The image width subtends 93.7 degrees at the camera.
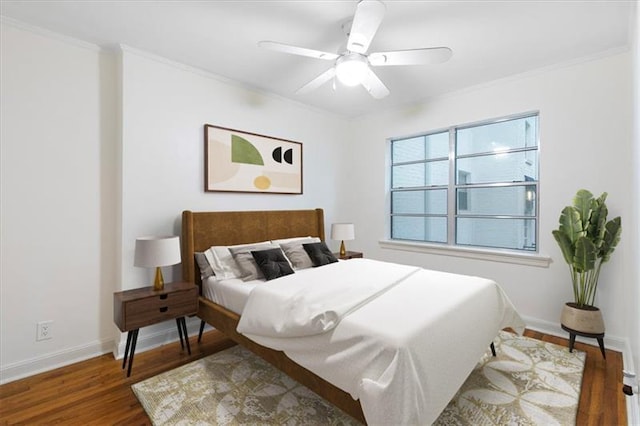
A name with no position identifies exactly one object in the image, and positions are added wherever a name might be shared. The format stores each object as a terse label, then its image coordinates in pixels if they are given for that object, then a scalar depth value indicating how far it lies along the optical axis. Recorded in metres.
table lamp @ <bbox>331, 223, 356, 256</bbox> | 4.07
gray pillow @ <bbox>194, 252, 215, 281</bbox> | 2.88
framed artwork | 3.27
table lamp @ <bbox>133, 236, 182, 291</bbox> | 2.45
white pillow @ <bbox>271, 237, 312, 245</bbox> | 3.45
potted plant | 2.56
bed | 1.40
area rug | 1.88
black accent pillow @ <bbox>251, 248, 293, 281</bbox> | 2.76
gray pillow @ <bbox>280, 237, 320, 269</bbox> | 3.20
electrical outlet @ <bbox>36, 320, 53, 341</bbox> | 2.43
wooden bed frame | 1.78
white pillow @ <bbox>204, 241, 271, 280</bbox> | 2.86
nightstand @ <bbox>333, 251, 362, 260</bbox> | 4.05
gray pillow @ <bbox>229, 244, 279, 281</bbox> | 2.80
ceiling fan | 1.82
